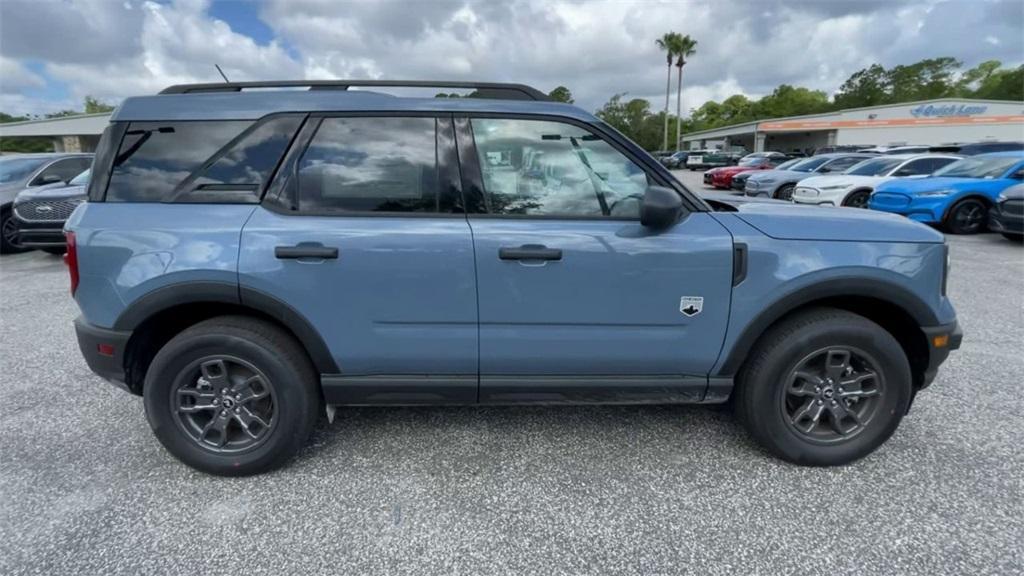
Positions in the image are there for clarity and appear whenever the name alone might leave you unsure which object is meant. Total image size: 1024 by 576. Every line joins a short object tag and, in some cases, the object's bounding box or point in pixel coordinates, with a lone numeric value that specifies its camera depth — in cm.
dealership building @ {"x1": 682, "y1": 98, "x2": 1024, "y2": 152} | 4009
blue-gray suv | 242
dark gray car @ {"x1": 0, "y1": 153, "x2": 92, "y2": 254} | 874
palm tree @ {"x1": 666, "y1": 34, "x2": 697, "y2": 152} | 6700
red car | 2012
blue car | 966
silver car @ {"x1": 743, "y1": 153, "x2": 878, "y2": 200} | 1401
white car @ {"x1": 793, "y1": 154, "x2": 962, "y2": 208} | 1102
